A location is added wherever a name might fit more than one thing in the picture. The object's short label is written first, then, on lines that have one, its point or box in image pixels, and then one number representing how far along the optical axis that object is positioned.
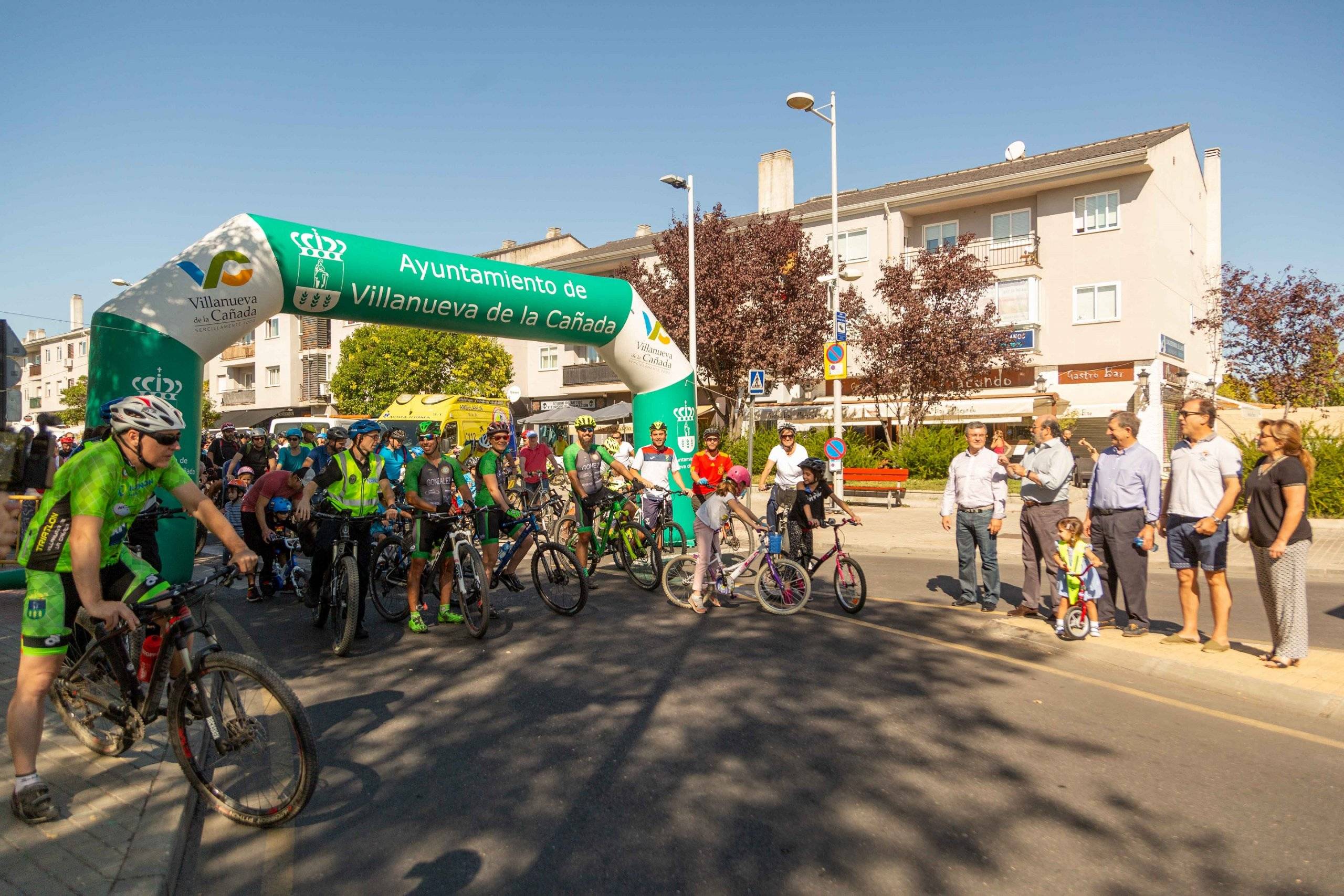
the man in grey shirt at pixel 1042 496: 7.43
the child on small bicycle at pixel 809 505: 8.59
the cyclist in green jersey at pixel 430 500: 7.36
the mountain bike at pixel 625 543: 9.21
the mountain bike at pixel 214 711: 3.57
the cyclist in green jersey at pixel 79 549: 3.61
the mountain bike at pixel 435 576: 7.01
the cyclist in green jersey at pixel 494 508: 7.74
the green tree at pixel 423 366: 42.41
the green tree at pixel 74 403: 53.16
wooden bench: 18.70
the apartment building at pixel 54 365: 72.44
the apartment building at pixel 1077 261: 27.95
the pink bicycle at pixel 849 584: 7.89
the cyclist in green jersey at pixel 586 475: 9.60
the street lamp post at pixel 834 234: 17.36
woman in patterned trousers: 5.69
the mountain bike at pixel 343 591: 6.55
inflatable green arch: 8.13
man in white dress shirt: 7.95
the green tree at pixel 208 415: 49.53
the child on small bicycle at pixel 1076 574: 6.90
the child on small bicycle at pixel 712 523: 7.89
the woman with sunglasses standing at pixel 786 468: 9.40
